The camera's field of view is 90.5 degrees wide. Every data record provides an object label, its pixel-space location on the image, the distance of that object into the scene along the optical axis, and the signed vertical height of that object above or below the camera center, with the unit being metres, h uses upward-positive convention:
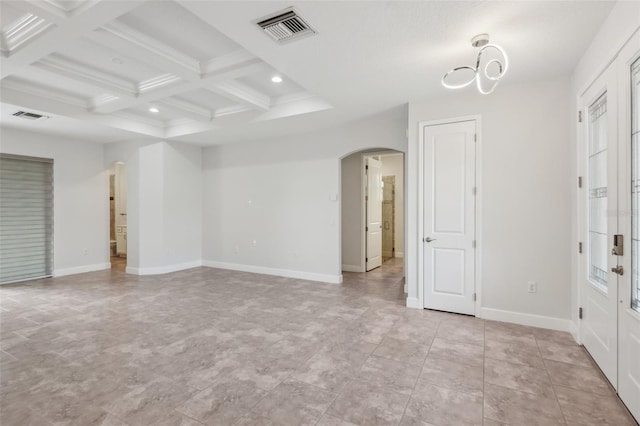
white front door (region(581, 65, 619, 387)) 2.32 -0.13
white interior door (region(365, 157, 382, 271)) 6.77 -0.10
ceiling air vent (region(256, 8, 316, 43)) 2.39 +1.46
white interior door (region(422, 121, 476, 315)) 3.87 -0.10
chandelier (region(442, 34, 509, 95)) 2.63 +1.45
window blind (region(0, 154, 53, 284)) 5.77 -0.12
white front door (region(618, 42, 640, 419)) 2.03 -0.23
